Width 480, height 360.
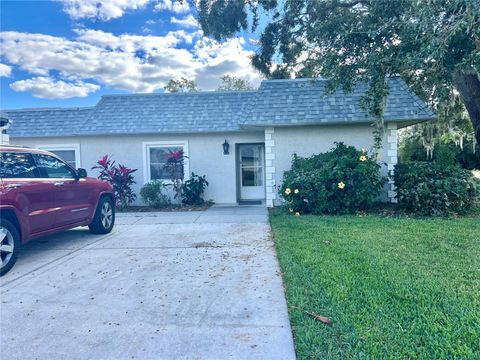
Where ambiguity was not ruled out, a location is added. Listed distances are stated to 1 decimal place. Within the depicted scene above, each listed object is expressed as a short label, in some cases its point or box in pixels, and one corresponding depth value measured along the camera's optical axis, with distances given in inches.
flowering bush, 338.0
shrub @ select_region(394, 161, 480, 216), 326.3
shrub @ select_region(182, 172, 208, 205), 446.9
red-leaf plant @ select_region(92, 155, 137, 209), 430.9
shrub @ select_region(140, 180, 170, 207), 445.4
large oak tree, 206.7
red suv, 186.9
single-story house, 406.9
